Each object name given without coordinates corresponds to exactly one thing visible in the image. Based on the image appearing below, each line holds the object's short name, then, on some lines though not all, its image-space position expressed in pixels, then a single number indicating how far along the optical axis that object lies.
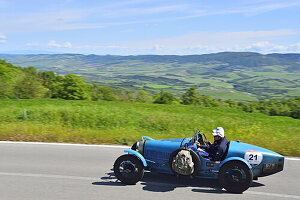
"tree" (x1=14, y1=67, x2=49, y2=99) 39.12
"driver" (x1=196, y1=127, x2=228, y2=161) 6.25
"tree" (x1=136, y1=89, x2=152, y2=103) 46.29
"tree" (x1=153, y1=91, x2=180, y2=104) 45.36
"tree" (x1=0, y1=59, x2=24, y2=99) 37.94
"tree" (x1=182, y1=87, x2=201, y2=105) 50.38
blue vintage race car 5.96
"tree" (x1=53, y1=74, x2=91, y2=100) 44.22
